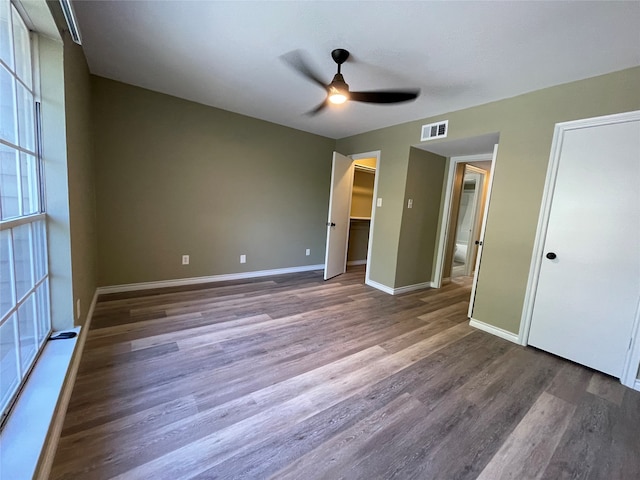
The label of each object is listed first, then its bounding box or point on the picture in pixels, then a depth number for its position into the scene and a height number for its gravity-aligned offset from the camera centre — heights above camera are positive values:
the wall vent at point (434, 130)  3.16 +1.05
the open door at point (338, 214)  4.18 -0.07
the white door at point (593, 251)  2.04 -0.18
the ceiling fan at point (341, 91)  2.00 +1.05
